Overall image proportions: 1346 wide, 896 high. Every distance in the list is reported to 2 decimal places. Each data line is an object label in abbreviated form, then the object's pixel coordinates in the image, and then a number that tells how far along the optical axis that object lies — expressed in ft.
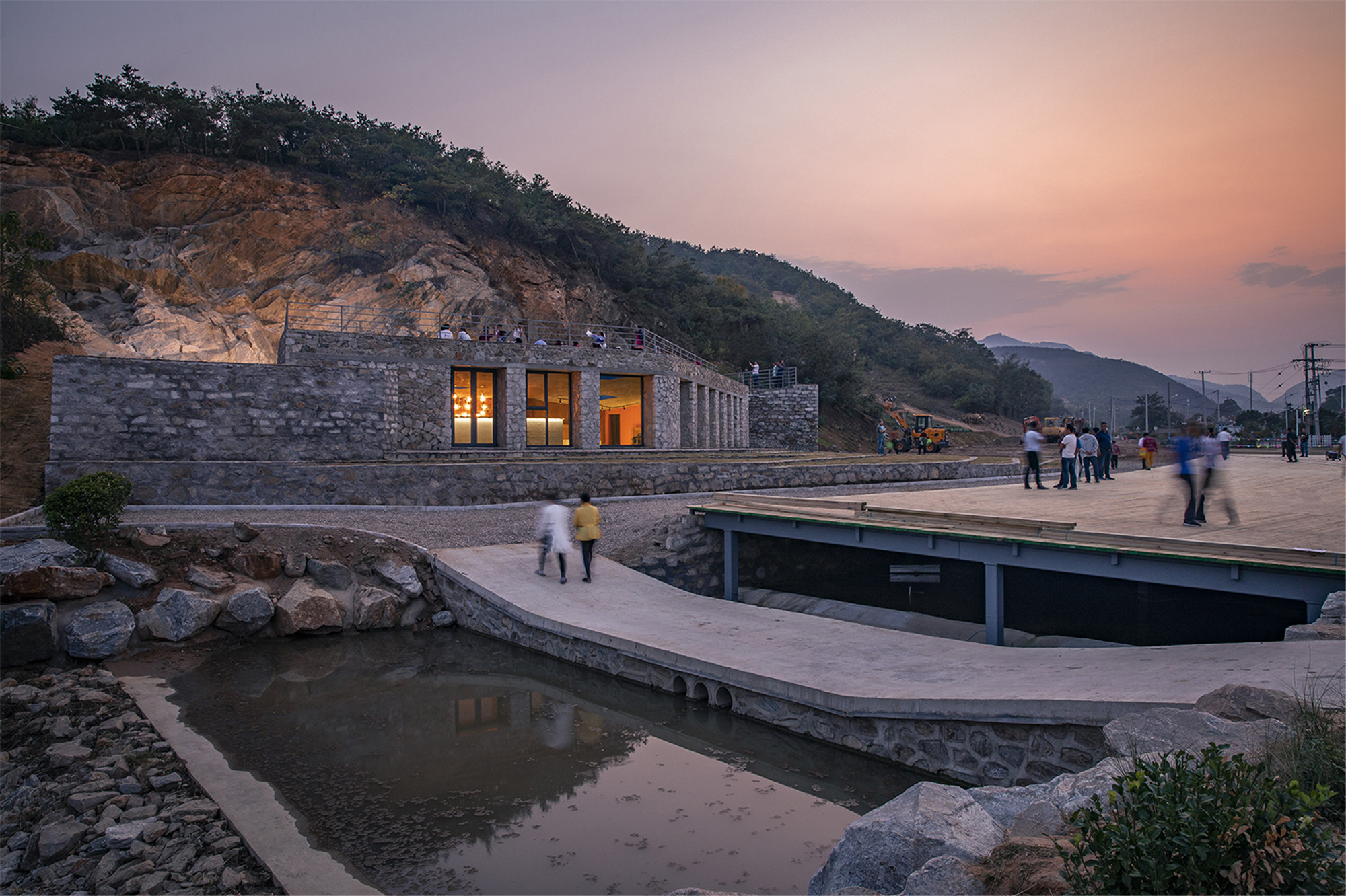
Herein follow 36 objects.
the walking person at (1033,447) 53.93
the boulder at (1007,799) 16.03
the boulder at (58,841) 19.74
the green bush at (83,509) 40.93
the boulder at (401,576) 44.91
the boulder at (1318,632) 22.38
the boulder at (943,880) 12.23
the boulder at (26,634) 34.88
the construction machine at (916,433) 141.79
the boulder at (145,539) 43.50
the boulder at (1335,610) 23.49
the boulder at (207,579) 42.32
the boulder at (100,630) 36.70
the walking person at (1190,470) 34.45
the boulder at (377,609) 43.47
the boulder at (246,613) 41.34
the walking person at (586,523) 43.06
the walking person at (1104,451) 62.64
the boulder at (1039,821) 13.85
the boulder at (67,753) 25.11
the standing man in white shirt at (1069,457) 53.98
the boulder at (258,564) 43.98
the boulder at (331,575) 44.78
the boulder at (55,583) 37.17
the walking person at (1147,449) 74.08
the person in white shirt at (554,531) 42.68
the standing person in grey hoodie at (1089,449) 61.62
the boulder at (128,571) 40.91
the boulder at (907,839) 14.23
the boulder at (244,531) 45.62
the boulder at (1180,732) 14.88
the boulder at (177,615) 39.19
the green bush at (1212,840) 8.79
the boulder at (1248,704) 16.58
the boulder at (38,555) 37.93
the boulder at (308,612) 41.91
